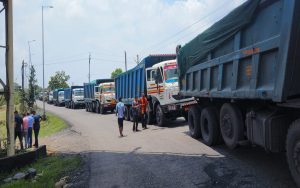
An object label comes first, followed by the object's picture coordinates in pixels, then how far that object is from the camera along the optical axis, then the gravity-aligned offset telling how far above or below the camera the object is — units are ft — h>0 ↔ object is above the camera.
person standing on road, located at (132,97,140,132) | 32.32 -4.78
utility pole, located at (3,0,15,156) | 21.02 +0.33
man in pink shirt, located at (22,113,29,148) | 29.85 -6.38
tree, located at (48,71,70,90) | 198.37 +0.10
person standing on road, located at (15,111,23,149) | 29.10 -5.52
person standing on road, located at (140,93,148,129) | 33.40 -3.76
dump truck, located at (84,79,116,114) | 60.16 -3.58
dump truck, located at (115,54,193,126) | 31.75 -0.44
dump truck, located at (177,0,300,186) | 11.44 +0.65
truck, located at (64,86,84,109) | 86.17 -5.76
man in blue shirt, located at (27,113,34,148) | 29.65 -6.07
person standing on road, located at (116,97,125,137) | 29.53 -4.11
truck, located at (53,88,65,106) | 108.09 -7.86
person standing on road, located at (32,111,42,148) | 29.98 -5.80
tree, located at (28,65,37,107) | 73.21 -2.31
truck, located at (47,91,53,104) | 132.88 -10.08
